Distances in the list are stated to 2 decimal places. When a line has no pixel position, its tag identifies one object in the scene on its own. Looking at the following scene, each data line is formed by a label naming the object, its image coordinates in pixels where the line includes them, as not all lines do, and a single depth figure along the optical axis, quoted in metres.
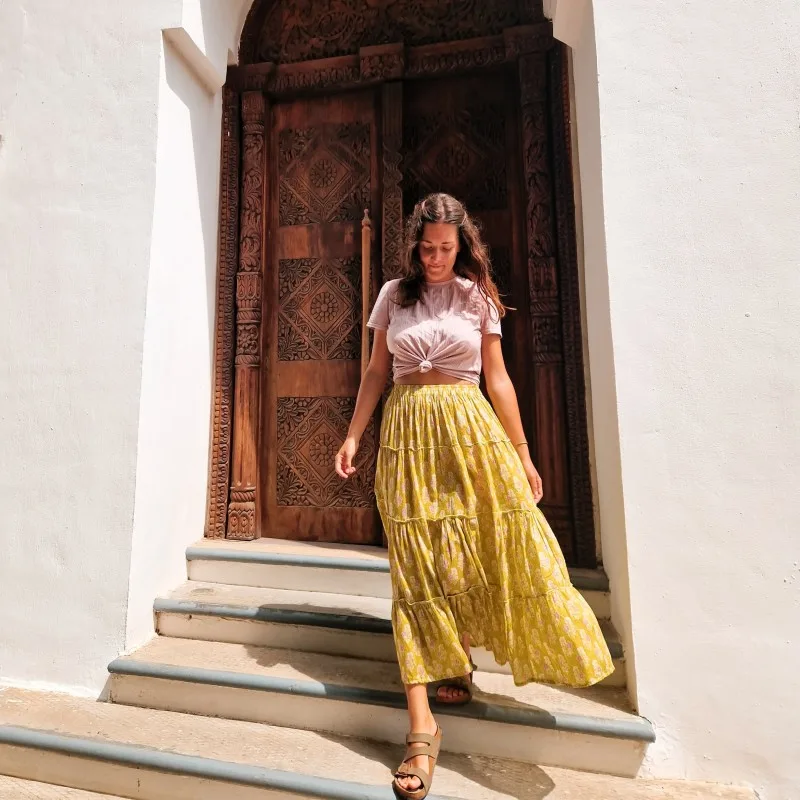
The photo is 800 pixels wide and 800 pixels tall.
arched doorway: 2.61
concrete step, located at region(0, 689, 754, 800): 1.50
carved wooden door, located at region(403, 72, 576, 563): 2.41
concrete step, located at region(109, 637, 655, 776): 1.60
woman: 1.49
